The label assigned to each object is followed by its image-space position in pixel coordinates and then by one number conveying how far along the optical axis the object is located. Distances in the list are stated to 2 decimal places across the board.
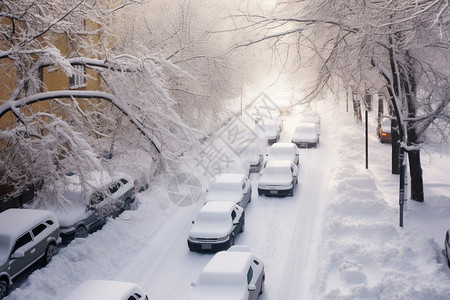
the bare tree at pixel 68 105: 11.20
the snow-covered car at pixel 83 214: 15.48
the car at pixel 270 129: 30.91
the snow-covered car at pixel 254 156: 24.38
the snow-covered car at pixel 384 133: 30.97
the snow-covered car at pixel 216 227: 14.64
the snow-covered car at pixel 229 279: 10.55
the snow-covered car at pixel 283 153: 24.22
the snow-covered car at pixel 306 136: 29.83
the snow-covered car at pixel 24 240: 12.43
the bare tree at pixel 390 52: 11.85
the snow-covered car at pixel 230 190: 18.08
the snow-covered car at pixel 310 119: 36.03
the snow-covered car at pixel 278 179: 20.02
